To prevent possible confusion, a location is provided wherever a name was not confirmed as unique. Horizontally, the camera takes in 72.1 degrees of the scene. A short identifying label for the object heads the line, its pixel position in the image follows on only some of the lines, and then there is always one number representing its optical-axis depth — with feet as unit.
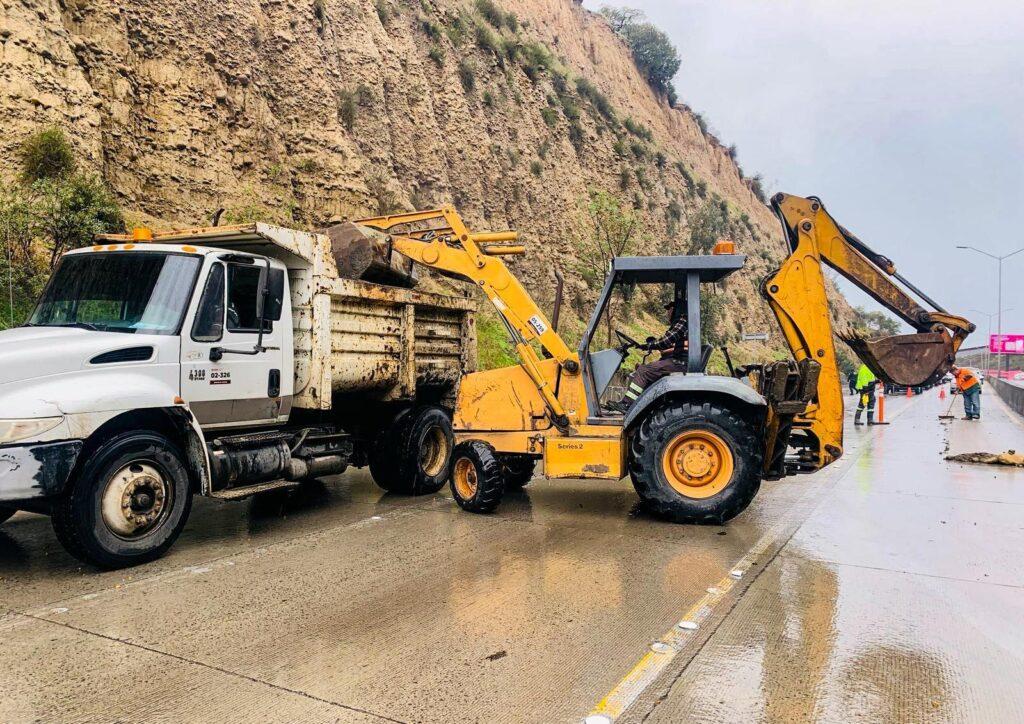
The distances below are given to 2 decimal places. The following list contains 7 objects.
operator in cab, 23.17
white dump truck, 15.65
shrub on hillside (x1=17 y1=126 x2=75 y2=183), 36.70
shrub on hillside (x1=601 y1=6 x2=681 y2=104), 166.91
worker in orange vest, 63.67
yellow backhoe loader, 21.36
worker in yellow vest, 59.88
